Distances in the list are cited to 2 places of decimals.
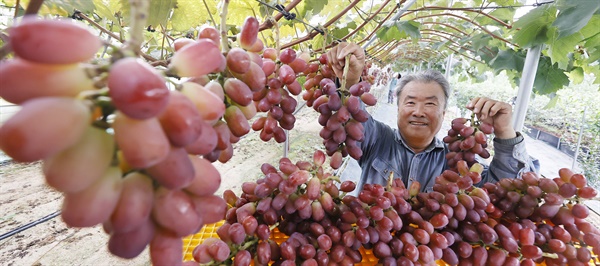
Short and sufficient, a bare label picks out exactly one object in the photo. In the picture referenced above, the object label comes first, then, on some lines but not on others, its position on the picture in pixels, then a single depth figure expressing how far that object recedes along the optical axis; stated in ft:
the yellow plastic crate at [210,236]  1.94
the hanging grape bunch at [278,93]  2.04
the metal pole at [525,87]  4.34
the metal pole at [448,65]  17.26
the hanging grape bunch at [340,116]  2.63
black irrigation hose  2.87
